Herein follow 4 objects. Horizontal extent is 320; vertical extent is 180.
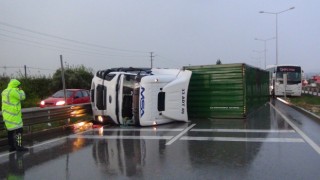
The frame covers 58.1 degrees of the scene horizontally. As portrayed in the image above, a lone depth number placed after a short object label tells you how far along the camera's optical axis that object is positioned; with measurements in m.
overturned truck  9.93
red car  16.34
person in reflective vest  6.74
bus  27.33
